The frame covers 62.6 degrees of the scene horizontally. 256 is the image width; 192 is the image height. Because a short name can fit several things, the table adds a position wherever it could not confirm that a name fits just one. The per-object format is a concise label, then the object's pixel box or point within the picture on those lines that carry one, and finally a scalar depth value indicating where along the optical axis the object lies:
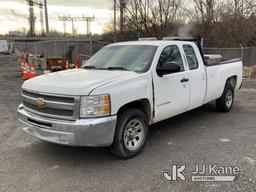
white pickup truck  2.89
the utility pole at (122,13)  18.18
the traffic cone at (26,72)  9.80
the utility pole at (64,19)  52.90
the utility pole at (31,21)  59.58
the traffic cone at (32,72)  9.58
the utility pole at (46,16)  26.63
